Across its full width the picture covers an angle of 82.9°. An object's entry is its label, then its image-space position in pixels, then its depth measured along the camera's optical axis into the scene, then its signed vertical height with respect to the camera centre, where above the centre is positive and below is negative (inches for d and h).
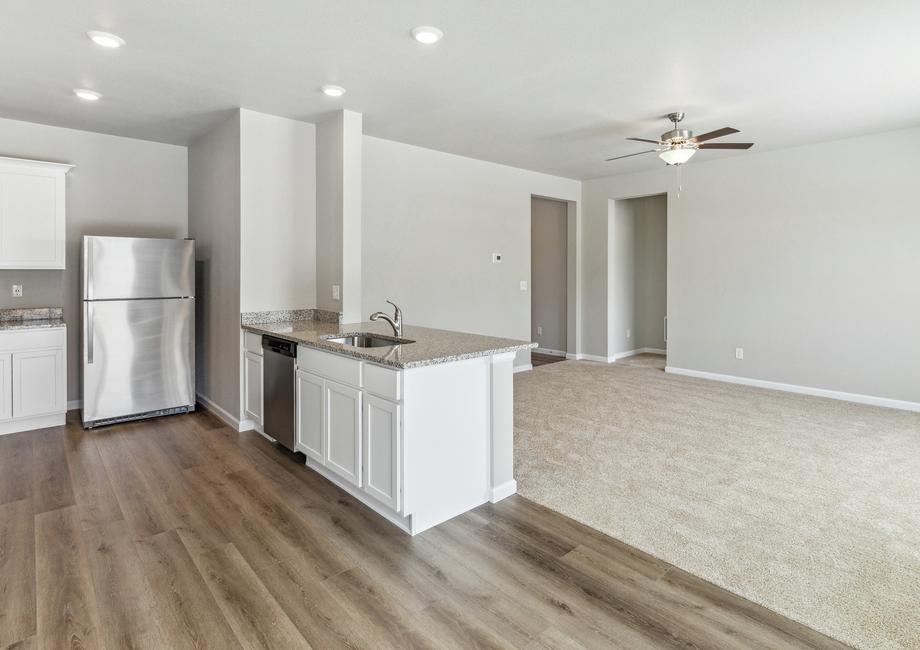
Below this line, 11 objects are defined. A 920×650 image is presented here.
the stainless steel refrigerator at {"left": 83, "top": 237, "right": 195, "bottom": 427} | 164.4 -2.3
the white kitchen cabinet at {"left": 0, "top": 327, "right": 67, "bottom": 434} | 159.3 -18.0
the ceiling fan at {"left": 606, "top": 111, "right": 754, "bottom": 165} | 167.9 +57.3
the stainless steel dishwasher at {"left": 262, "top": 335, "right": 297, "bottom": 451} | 136.4 -18.4
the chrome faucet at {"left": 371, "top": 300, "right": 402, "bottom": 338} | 131.9 -0.3
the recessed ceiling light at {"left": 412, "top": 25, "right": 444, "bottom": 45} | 108.7 +60.8
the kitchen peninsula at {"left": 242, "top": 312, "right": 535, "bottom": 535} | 98.7 -20.9
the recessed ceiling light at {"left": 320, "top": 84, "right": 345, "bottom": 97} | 141.9 +63.8
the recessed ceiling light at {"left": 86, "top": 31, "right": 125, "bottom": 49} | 110.5 +60.8
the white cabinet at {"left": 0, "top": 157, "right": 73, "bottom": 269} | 163.3 +34.6
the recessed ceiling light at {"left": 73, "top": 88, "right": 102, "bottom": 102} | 144.0 +63.7
